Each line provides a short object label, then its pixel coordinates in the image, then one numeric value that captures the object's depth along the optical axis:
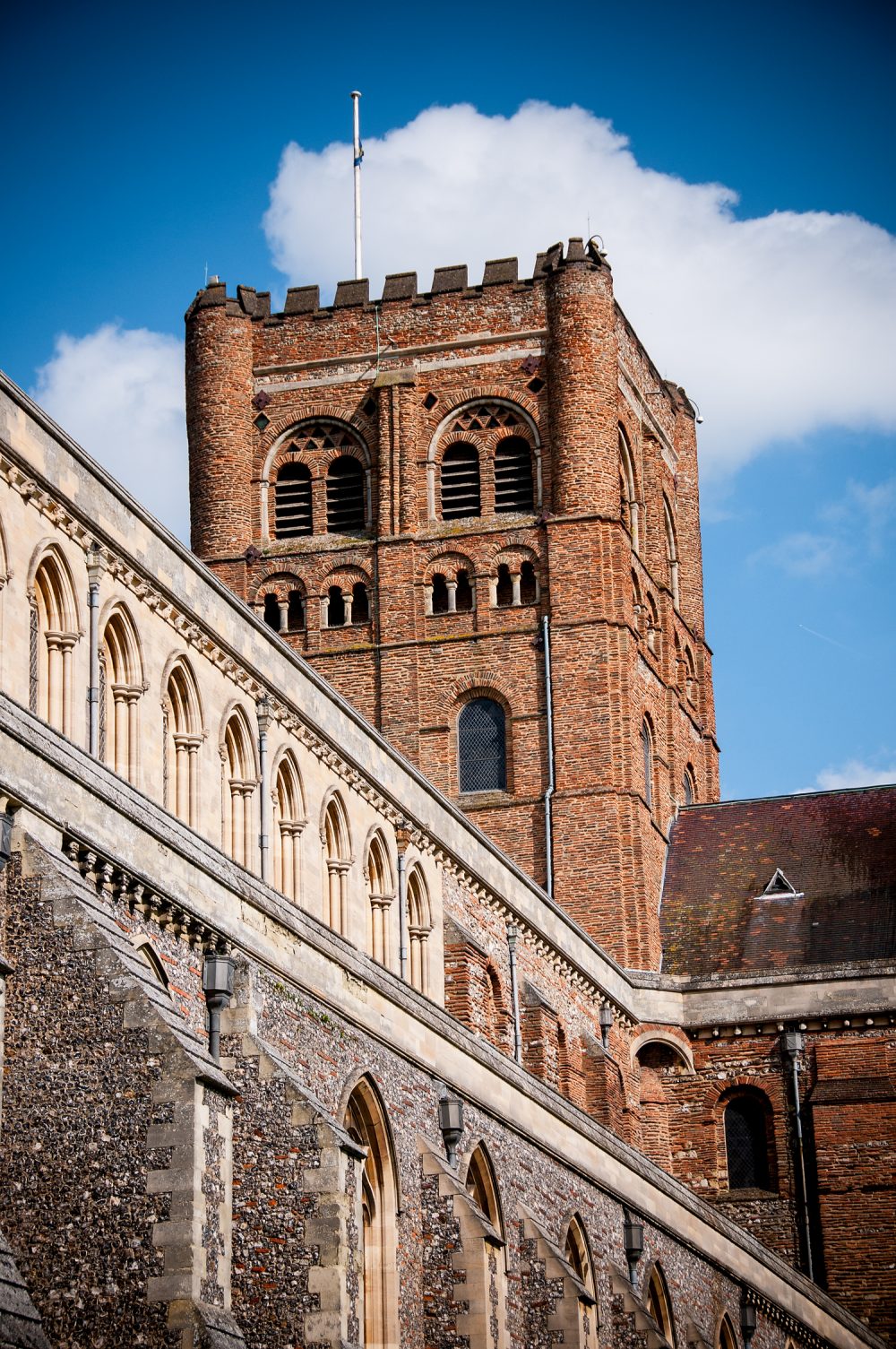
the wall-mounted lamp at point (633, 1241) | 35.25
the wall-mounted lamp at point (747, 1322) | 39.00
